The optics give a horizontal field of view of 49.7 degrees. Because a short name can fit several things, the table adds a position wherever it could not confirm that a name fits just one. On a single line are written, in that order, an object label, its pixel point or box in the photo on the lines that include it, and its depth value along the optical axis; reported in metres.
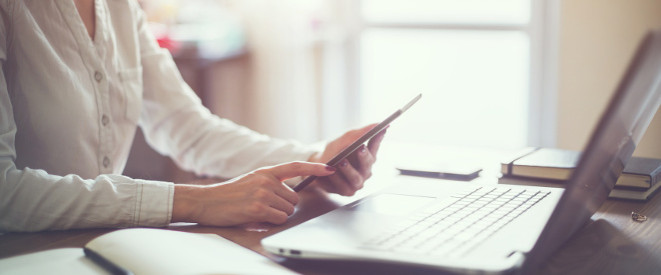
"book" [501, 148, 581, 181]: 1.11
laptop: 0.63
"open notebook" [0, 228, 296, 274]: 0.66
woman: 0.89
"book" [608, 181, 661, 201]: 1.04
